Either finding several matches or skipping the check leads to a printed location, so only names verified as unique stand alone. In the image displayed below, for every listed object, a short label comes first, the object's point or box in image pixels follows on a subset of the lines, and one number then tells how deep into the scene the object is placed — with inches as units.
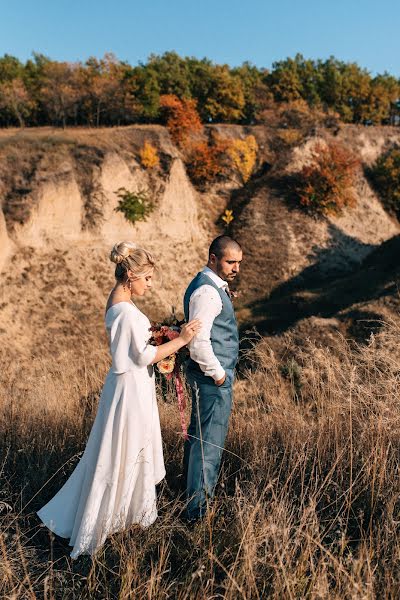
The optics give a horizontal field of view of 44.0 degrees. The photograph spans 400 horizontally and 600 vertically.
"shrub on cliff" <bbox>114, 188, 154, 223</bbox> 1034.1
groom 142.3
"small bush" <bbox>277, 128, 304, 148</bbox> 1387.7
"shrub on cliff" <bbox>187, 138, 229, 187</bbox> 1272.1
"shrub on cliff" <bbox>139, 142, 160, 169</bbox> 1137.4
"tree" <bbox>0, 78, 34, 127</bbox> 1278.3
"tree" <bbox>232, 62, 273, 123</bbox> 1556.3
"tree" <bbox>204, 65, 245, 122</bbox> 1475.1
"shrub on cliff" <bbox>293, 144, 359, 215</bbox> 1250.6
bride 138.3
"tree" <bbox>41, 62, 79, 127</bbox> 1269.7
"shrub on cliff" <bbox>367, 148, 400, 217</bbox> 1370.6
